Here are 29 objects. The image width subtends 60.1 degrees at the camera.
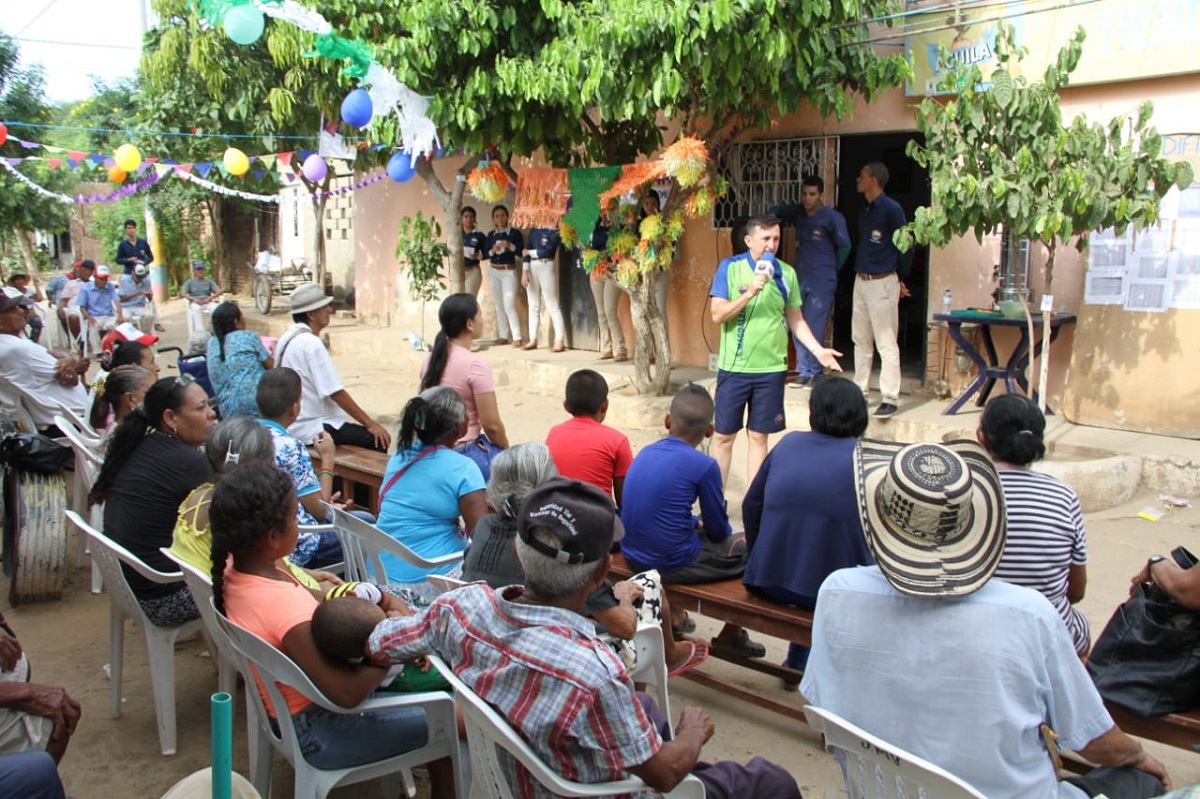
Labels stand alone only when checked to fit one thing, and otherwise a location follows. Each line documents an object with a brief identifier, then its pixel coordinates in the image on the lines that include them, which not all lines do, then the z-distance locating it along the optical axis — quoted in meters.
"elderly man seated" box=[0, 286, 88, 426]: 6.24
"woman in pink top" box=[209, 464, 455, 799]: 2.75
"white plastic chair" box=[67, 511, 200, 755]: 3.60
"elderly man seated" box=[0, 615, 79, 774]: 2.71
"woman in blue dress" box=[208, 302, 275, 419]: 5.80
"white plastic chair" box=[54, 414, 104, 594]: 4.97
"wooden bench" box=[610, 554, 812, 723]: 3.40
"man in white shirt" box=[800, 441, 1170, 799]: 2.20
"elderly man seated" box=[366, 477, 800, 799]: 2.13
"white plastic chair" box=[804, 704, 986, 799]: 2.02
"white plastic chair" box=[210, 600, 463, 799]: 2.58
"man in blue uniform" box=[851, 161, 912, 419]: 8.15
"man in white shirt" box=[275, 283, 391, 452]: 5.54
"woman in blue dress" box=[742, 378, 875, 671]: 3.38
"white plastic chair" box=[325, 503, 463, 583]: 3.67
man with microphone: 5.98
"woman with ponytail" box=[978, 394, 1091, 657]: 3.09
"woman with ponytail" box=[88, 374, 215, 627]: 3.71
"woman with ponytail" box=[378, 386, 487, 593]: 3.80
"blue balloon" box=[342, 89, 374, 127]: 9.02
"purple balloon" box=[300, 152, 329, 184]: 12.48
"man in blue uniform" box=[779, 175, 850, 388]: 8.69
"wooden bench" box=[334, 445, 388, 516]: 5.14
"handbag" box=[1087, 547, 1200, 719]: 2.75
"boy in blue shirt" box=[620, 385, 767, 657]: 3.72
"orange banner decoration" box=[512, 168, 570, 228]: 9.55
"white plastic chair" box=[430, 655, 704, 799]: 2.15
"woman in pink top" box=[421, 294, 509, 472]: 4.93
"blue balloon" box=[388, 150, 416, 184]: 10.08
